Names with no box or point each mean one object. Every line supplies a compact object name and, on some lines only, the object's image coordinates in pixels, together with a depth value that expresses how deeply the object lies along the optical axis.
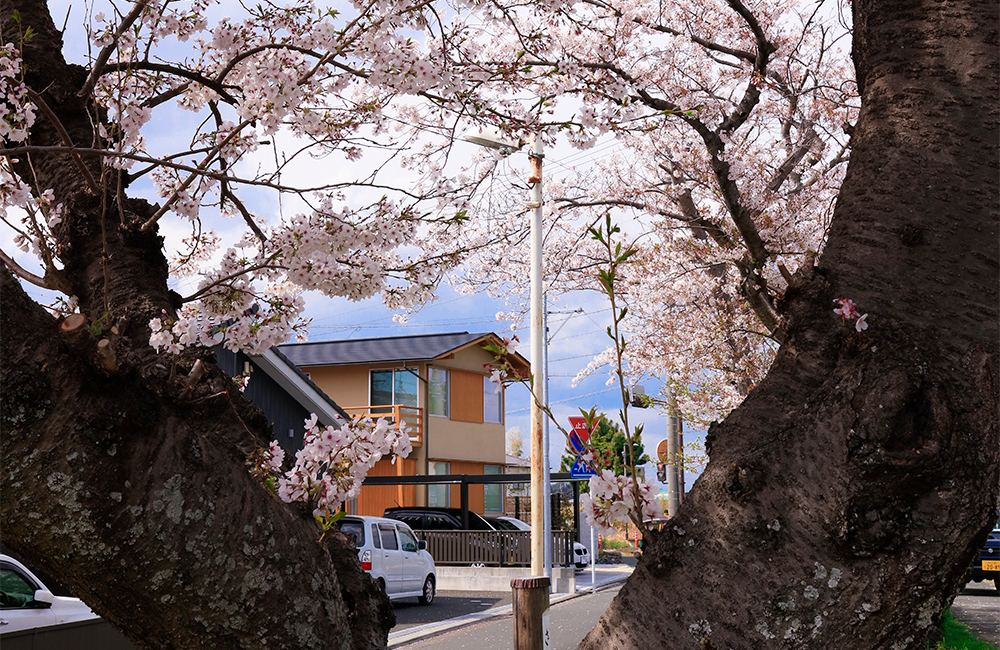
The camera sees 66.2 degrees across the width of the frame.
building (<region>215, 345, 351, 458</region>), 18.62
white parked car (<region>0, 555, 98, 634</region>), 6.81
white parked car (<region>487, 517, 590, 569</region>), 22.56
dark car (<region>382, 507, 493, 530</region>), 21.23
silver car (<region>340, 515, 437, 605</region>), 14.53
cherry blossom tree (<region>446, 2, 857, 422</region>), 8.70
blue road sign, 15.24
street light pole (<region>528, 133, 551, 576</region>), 10.91
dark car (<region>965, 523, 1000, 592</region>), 17.72
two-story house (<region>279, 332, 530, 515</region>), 28.31
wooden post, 4.40
